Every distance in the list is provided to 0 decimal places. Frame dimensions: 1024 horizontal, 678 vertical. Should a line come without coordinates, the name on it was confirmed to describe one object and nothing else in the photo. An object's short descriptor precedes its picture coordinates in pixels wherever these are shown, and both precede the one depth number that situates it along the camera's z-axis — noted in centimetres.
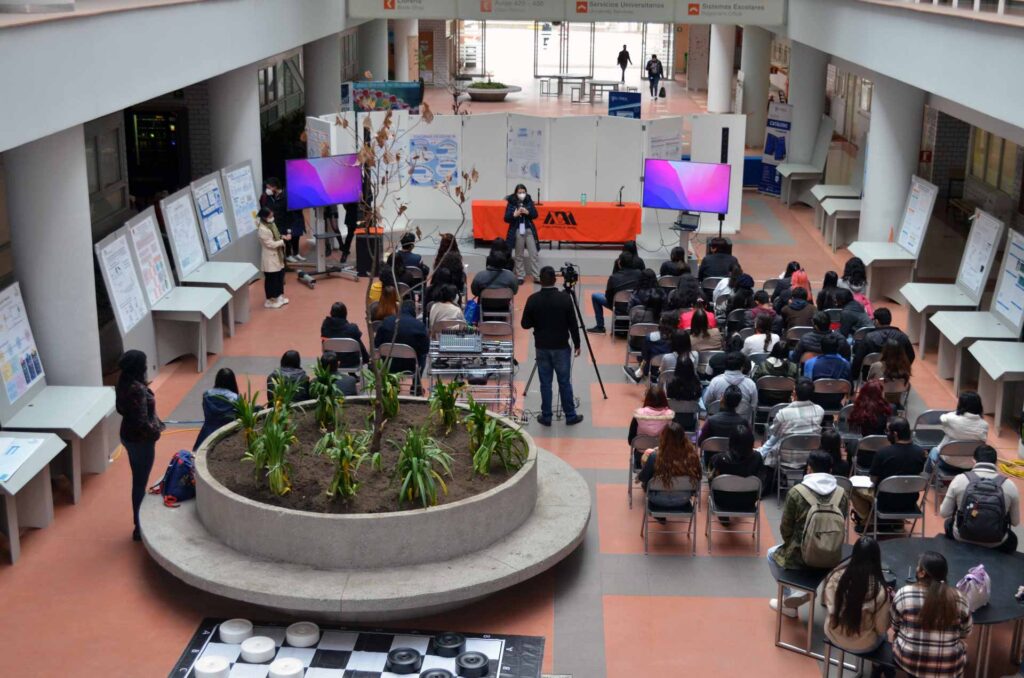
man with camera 1234
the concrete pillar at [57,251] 1101
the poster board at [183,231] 1498
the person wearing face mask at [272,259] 1667
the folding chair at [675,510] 1004
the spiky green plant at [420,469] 923
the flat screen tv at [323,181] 1792
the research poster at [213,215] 1599
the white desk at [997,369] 1256
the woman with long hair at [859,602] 765
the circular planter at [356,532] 895
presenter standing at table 1864
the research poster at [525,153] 2164
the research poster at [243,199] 1712
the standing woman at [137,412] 979
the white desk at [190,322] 1414
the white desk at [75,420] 1065
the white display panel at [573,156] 2155
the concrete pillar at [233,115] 1753
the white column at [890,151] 1841
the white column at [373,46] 2905
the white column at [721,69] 3262
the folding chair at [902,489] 988
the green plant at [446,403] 1056
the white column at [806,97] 2447
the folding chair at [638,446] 1082
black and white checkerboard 836
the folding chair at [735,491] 991
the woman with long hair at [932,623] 745
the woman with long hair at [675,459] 995
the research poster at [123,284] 1293
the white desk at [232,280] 1523
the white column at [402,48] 3706
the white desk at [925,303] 1511
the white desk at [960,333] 1373
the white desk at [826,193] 2167
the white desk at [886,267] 1759
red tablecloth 2044
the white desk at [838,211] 2077
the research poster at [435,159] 2155
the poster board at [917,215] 1731
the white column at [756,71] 3019
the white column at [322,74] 2338
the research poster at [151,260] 1391
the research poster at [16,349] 1076
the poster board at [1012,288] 1372
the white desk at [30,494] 968
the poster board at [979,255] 1493
